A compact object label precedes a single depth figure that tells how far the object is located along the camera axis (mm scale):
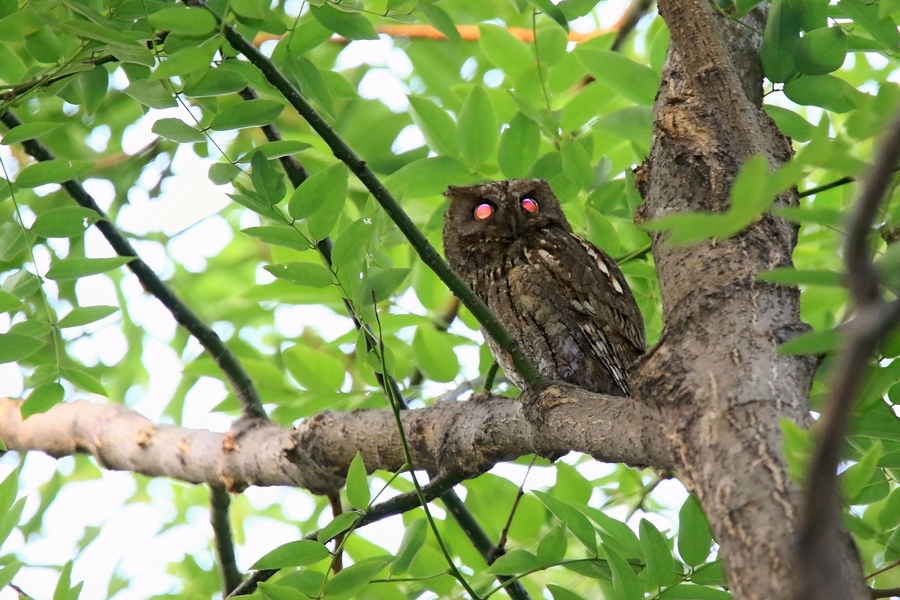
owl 9514
